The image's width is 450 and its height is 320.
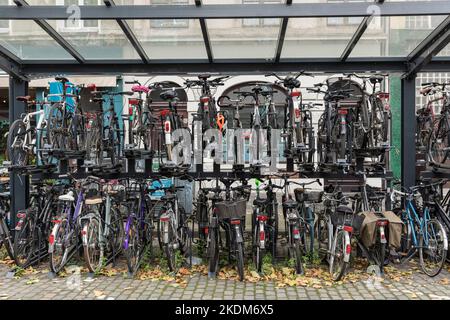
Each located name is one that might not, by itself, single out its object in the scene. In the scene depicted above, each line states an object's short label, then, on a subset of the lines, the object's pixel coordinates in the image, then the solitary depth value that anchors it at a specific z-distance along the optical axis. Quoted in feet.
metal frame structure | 16.53
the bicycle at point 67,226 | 17.67
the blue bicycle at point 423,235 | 18.28
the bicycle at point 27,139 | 20.20
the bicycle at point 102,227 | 17.86
